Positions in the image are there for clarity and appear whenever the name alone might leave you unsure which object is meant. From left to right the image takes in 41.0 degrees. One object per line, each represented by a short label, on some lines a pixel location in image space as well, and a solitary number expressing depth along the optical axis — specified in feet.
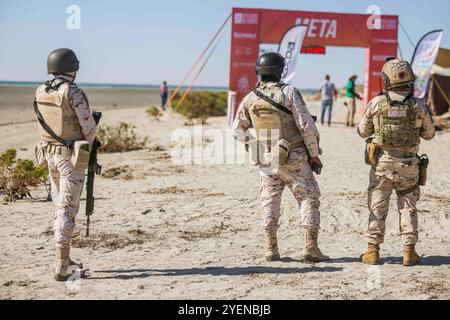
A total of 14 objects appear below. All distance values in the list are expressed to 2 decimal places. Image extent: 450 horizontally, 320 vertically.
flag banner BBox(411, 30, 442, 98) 53.01
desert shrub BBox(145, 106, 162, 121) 76.59
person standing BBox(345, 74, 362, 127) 59.48
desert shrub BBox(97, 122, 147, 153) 47.73
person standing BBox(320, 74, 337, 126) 60.75
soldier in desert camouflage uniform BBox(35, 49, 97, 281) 16.05
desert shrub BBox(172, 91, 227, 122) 83.88
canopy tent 68.74
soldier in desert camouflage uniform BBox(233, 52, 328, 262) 17.65
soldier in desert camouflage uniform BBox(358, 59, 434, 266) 17.49
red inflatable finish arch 59.98
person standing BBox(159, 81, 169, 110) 100.39
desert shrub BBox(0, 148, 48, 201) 28.22
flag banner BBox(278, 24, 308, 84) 52.13
